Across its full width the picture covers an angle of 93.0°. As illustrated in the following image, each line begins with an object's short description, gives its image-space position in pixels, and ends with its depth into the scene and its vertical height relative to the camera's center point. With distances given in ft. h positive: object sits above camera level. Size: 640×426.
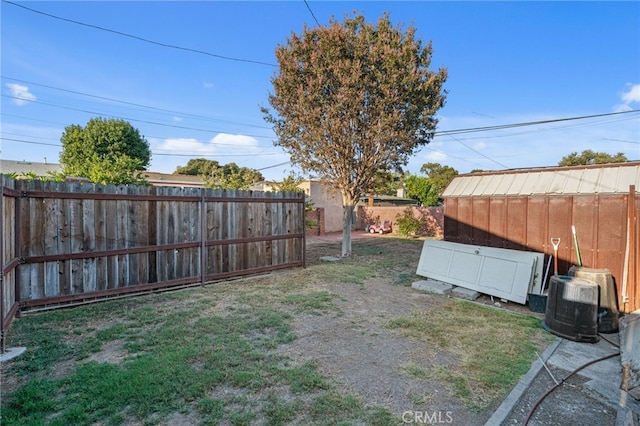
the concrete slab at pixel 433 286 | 19.58 -5.41
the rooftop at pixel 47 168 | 74.48 +7.89
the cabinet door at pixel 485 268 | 17.53 -4.02
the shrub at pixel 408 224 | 51.80 -3.29
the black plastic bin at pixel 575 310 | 12.78 -4.44
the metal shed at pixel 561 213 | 15.98 -0.44
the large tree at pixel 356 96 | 28.22 +10.52
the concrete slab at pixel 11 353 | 9.65 -5.05
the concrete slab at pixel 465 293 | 18.69 -5.49
